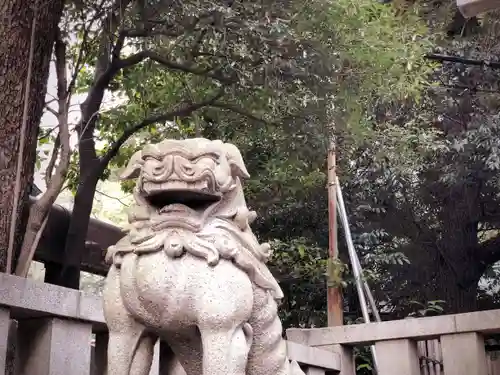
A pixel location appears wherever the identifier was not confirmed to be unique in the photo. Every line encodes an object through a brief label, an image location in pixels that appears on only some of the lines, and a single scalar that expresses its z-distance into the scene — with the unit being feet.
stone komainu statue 6.06
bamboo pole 18.39
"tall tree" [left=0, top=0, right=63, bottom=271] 9.77
